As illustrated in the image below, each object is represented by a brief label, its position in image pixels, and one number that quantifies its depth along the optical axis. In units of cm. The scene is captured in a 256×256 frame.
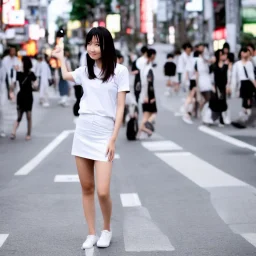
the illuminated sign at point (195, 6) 5775
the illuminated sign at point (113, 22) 10888
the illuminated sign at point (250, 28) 4728
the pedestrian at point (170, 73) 3350
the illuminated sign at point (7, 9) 5075
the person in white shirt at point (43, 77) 2762
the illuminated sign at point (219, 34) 6634
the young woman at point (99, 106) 651
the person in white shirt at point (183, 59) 2639
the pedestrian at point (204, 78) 2033
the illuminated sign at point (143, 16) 13345
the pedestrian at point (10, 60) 2570
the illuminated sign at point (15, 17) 5320
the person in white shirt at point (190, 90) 2155
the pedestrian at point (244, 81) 1900
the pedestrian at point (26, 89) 1672
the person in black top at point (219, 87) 1948
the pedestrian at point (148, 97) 1620
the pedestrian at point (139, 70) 1636
